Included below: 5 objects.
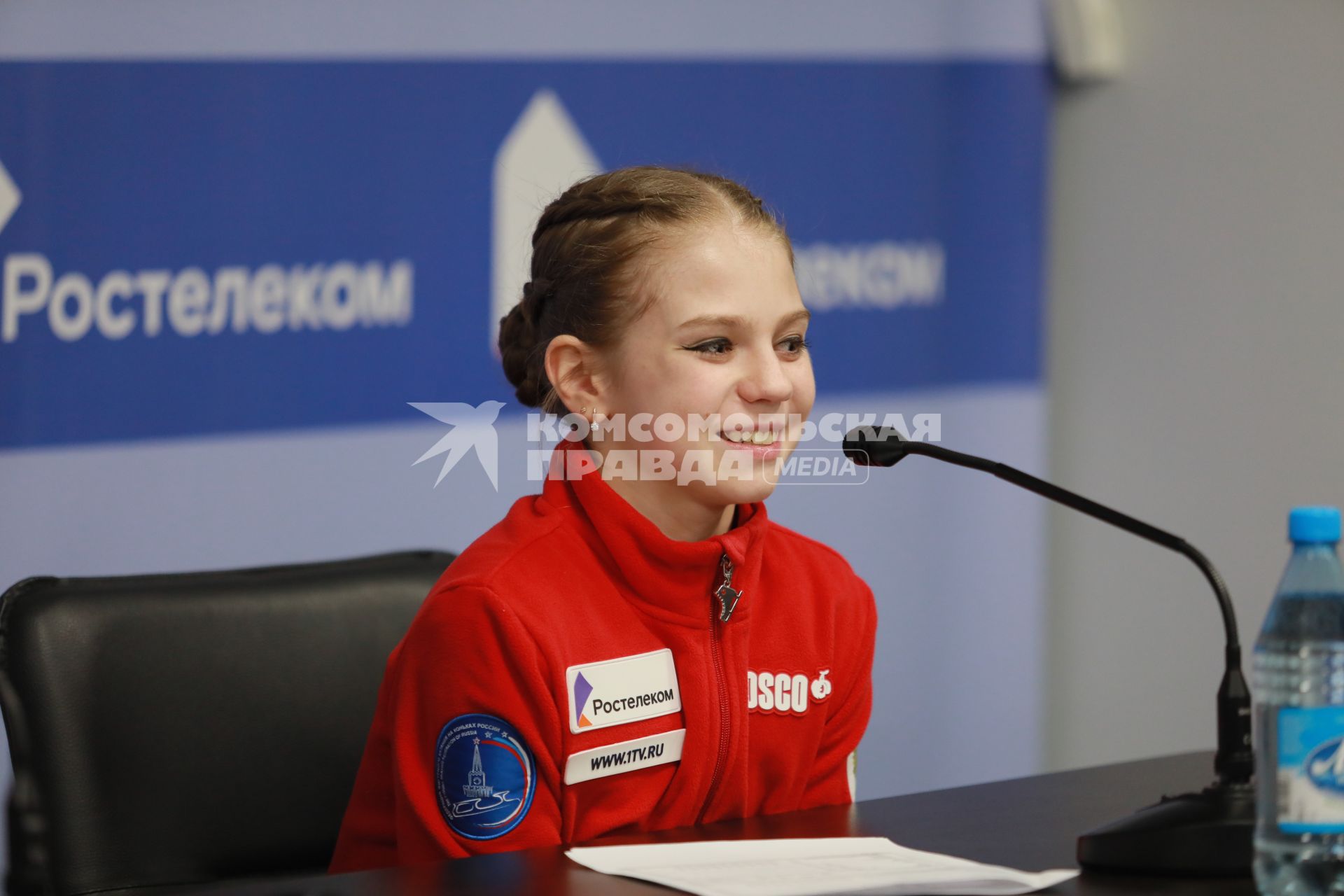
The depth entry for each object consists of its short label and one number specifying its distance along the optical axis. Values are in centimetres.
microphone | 480
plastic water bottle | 472
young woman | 501
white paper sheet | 476
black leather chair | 503
